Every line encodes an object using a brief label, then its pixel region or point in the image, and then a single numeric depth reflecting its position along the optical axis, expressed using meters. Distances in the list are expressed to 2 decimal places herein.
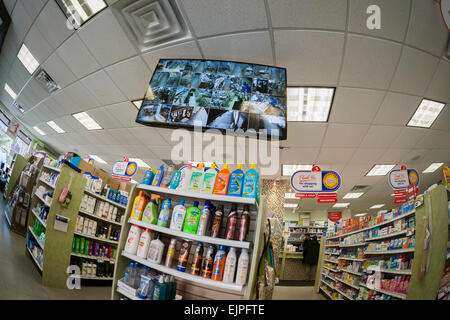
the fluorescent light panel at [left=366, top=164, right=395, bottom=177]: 4.89
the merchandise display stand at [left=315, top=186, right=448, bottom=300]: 1.84
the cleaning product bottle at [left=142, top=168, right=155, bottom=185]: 1.92
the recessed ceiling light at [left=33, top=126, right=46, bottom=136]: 6.99
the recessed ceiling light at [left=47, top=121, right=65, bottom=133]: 5.97
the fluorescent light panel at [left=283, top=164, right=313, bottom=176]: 5.18
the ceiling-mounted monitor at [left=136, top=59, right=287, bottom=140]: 2.09
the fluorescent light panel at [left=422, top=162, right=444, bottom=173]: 4.21
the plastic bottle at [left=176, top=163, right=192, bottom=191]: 1.71
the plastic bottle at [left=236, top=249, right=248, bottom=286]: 1.40
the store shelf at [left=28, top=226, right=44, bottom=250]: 2.79
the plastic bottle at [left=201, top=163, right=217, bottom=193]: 1.66
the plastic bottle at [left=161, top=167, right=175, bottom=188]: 1.86
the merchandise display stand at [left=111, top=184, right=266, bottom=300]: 1.39
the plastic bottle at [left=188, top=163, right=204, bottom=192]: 1.69
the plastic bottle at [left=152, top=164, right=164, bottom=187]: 1.87
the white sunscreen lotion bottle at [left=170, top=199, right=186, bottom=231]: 1.61
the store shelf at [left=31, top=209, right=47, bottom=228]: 2.99
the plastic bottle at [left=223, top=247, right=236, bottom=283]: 1.42
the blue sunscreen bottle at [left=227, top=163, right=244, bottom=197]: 1.56
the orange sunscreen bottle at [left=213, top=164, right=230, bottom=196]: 1.59
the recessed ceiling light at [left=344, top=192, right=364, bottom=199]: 7.58
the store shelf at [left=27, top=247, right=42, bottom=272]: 2.69
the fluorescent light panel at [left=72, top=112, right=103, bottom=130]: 4.76
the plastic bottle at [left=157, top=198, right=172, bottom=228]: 1.69
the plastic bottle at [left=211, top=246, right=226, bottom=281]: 1.44
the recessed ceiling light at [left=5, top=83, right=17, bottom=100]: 5.22
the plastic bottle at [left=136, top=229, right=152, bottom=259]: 1.66
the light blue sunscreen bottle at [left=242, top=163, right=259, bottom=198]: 1.52
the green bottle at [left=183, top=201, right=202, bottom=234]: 1.58
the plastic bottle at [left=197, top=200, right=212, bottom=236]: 1.53
